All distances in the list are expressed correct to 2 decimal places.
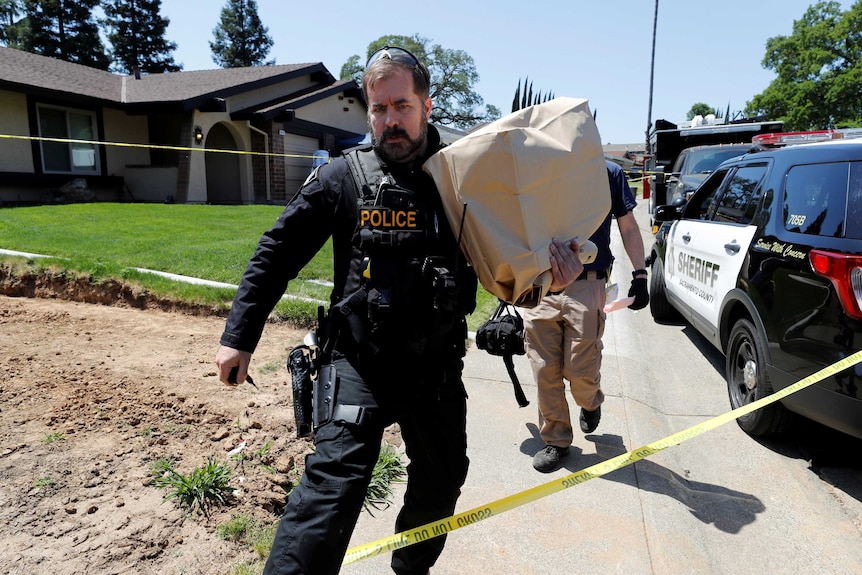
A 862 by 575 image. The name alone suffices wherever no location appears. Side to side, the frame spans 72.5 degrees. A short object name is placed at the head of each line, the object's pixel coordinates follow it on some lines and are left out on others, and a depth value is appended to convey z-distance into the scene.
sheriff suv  2.90
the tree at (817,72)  37.03
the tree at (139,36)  43.34
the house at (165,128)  15.05
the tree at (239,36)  54.44
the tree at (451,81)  48.03
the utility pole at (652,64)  30.23
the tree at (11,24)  39.06
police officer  1.88
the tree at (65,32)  38.91
